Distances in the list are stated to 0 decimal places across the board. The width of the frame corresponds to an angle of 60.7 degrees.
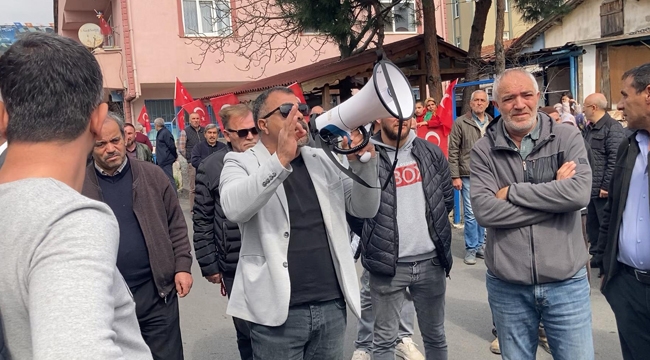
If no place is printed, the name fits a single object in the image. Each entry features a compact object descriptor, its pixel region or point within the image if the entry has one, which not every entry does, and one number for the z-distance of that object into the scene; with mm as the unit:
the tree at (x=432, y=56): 10523
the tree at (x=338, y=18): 9680
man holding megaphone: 2432
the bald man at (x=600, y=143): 5938
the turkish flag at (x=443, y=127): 8016
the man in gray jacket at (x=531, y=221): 2777
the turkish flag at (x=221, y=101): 12039
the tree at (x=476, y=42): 11102
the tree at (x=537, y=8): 10508
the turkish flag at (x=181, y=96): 13109
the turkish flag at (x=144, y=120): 16812
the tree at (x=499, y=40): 9609
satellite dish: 18308
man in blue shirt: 2771
